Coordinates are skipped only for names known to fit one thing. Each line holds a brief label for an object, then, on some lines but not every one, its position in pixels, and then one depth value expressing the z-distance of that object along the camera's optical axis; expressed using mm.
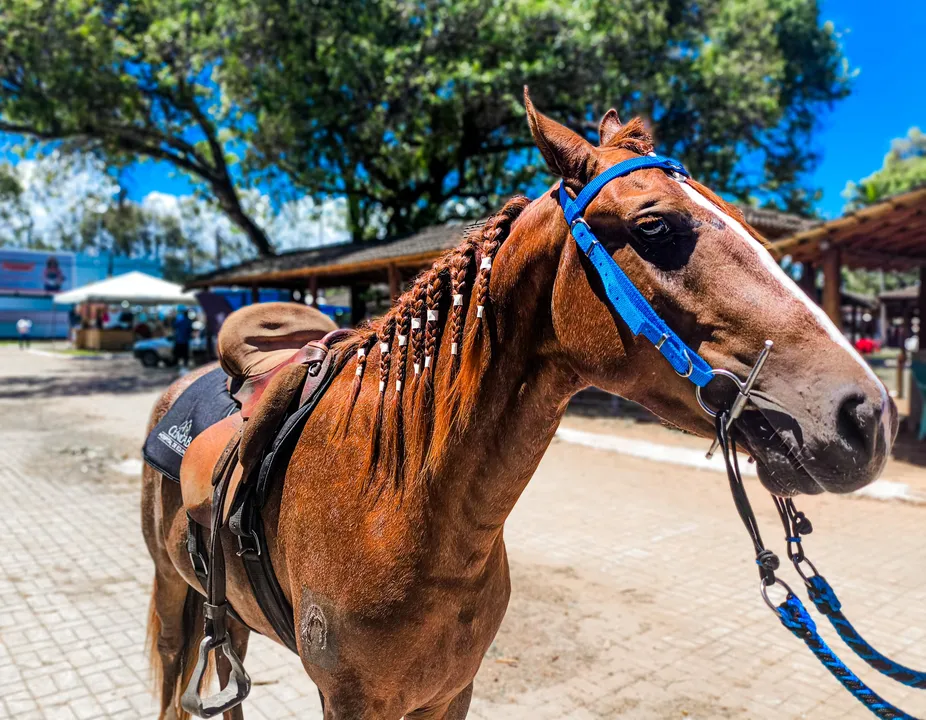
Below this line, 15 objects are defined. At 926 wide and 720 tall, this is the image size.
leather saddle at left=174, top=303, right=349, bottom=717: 1753
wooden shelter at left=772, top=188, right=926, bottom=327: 8125
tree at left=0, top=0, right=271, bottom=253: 14672
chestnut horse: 1089
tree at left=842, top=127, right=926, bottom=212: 34825
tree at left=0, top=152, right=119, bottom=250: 19312
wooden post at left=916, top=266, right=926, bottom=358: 12086
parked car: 21750
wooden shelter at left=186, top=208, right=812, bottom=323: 11898
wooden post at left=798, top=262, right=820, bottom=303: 12746
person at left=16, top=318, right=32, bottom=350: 31484
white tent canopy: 24016
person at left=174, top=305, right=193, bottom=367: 20344
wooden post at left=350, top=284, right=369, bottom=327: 18984
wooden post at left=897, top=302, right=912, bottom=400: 13601
